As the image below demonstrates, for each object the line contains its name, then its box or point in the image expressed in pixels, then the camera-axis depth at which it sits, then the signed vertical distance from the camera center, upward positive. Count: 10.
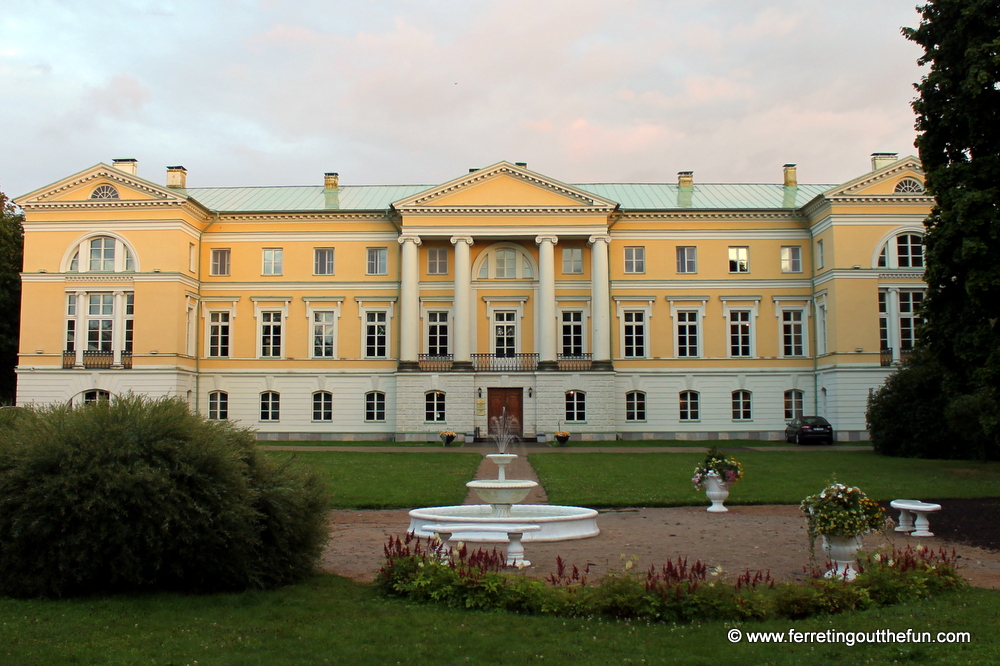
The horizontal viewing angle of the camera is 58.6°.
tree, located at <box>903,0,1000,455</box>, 21.00 +5.19
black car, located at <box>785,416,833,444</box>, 39.81 -1.51
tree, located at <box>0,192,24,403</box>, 46.00 +5.63
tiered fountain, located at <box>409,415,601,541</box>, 13.84 -1.94
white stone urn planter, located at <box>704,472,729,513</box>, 17.98 -1.87
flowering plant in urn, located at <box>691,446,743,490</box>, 18.08 -1.47
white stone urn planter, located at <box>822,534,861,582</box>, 10.41 -1.83
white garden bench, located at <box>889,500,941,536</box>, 14.55 -2.00
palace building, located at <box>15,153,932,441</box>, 41.72 +4.62
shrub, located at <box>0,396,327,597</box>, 9.30 -1.13
